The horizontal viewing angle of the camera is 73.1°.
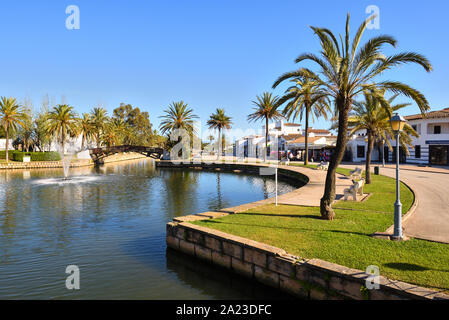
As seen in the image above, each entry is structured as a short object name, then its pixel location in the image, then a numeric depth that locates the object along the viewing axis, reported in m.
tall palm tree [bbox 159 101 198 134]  57.12
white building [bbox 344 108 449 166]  36.75
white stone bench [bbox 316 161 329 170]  32.03
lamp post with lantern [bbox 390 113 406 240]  8.17
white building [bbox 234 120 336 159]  54.62
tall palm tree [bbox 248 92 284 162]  47.16
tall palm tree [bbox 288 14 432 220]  10.66
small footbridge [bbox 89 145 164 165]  58.47
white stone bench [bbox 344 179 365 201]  14.10
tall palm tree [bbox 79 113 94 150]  62.10
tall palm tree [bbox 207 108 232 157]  59.05
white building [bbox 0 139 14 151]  63.77
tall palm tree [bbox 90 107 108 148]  72.62
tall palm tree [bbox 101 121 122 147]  75.62
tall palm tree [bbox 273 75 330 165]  11.05
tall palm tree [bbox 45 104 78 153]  52.03
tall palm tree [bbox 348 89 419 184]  18.91
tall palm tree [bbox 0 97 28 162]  46.75
